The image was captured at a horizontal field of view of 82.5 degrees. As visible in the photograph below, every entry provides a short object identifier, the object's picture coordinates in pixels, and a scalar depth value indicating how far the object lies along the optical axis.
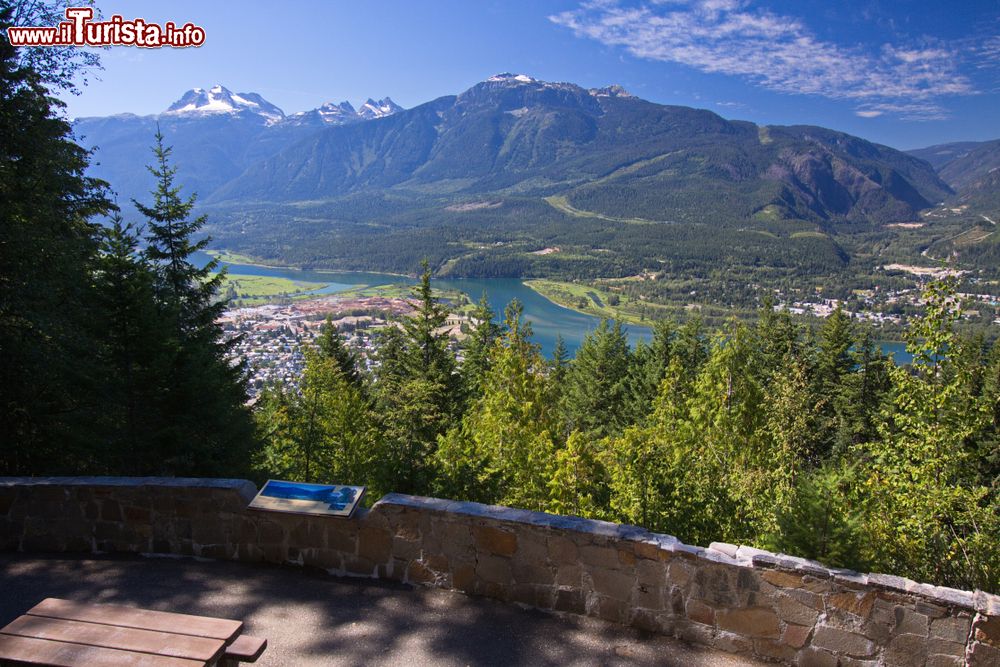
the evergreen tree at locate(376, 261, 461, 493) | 12.41
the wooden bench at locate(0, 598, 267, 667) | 3.11
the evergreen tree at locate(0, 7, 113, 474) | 7.80
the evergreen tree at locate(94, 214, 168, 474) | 8.48
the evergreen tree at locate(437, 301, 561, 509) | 9.24
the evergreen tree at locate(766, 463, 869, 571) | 5.88
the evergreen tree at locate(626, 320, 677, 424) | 23.81
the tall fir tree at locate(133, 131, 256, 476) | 9.00
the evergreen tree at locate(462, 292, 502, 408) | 23.91
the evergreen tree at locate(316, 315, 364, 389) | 24.23
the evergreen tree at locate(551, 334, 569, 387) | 31.41
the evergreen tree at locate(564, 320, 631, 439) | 24.69
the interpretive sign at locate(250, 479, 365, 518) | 5.07
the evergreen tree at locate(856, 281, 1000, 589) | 6.57
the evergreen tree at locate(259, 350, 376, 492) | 11.84
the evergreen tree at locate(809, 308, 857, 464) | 21.70
